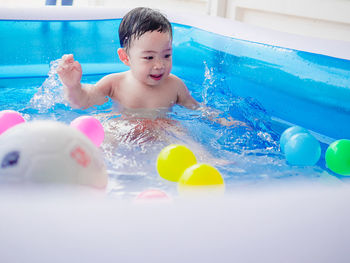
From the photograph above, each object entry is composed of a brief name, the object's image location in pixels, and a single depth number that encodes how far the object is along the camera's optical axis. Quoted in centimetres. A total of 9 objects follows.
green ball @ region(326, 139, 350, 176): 132
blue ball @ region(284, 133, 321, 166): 137
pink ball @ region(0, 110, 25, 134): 135
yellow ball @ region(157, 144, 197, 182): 117
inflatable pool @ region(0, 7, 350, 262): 53
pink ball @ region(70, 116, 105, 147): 132
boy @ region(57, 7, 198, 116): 163
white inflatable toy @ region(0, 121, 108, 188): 71
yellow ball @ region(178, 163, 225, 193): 101
